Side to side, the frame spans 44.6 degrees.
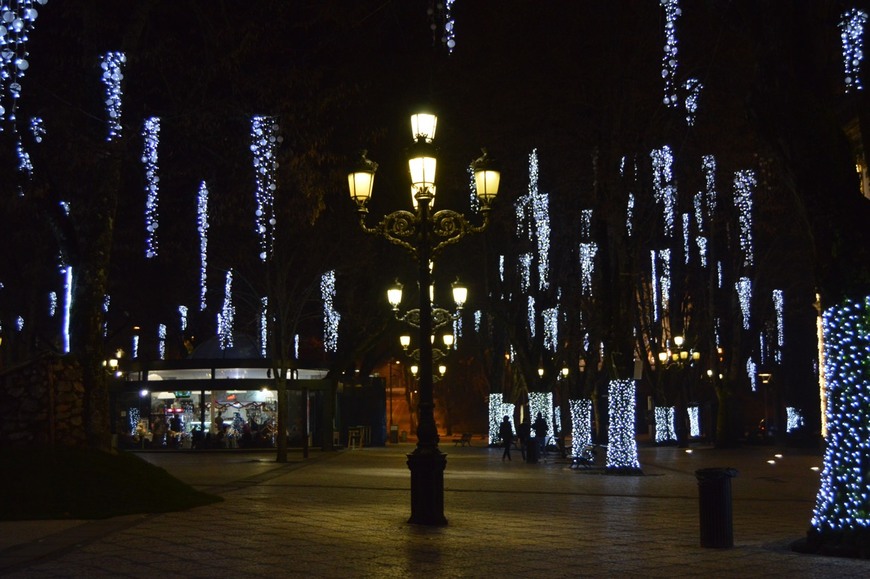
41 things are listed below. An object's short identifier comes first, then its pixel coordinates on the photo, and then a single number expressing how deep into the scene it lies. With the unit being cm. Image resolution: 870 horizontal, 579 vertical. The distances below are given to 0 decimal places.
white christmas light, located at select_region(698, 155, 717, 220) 2727
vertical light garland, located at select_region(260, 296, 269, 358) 4337
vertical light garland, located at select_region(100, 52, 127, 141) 1507
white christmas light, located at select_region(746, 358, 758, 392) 6028
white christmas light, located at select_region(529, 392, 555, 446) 3928
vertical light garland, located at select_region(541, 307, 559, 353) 4181
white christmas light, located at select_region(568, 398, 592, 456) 3130
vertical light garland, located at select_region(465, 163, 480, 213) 3145
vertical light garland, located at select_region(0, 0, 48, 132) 1159
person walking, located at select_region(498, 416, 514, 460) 3581
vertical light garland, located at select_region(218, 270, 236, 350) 4236
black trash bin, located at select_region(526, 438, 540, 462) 3444
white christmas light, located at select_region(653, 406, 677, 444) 5153
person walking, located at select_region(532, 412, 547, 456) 3684
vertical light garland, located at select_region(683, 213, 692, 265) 4172
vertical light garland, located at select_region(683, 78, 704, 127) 2262
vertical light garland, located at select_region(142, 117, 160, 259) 1598
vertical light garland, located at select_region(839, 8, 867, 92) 1434
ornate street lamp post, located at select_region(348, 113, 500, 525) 1380
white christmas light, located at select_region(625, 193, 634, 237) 2716
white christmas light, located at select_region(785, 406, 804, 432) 6147
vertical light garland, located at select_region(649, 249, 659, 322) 4481
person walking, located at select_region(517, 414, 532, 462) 3541
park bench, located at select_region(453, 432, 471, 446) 5447
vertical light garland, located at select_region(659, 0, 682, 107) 2294
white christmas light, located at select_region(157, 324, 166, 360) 5003
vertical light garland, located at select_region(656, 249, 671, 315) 4528
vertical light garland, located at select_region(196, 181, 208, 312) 2049
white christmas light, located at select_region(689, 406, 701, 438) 5953
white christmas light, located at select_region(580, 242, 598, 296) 4056
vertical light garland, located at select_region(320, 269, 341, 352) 4401
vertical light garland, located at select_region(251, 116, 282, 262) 1619
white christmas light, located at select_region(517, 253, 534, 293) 3759
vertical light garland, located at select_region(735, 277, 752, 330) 4352
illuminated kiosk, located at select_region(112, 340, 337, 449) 4203
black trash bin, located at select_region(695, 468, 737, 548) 1160
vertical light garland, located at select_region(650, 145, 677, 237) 2758
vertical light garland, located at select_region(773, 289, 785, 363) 5306
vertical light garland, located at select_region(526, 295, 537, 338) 4219
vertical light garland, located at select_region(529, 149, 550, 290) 3209
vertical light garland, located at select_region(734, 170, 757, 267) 3228
